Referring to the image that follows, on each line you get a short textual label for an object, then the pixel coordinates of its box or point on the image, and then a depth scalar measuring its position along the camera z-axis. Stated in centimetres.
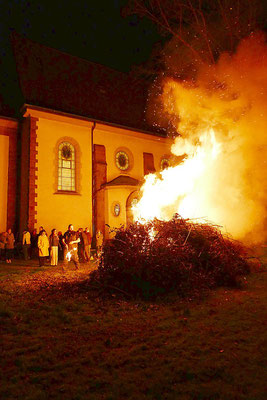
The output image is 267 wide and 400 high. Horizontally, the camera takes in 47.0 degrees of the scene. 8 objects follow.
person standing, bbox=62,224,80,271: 1145
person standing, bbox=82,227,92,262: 1348
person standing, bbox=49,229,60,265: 1267
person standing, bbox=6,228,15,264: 1346
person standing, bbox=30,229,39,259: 1578
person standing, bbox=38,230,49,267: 1264
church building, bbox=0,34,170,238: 1841
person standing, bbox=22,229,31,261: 1510
